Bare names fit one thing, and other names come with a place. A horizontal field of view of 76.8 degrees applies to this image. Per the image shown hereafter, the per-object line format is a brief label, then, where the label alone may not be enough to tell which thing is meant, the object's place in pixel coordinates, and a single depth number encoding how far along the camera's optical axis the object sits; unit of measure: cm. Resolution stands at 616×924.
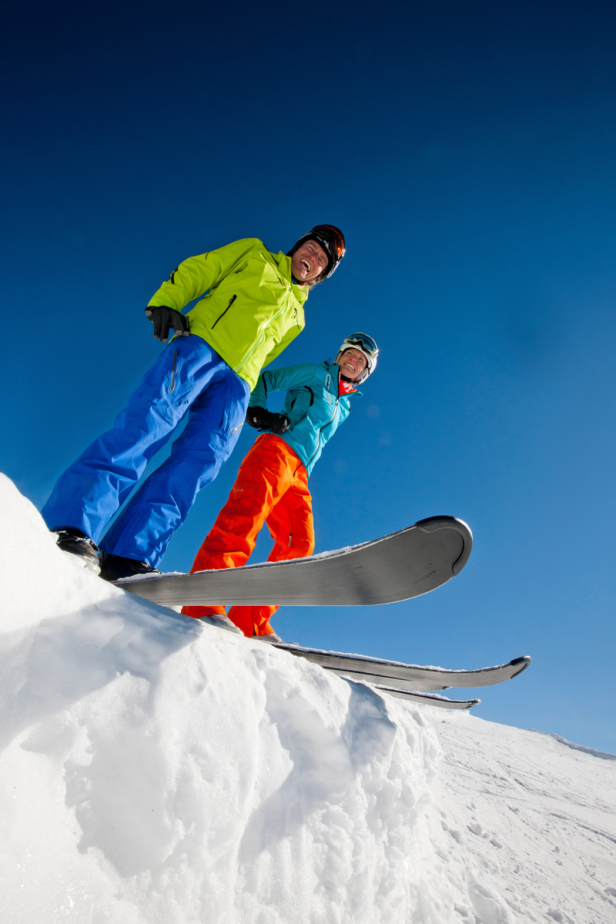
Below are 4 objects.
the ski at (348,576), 100
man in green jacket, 149
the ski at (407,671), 155
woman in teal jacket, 226
